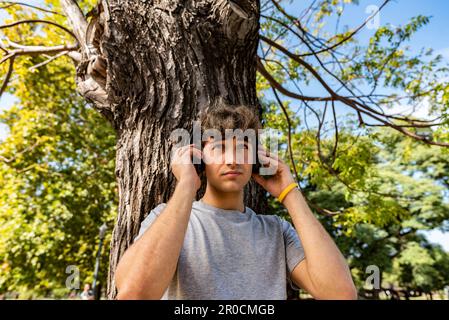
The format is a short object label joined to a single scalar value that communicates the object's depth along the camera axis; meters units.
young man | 1.06
